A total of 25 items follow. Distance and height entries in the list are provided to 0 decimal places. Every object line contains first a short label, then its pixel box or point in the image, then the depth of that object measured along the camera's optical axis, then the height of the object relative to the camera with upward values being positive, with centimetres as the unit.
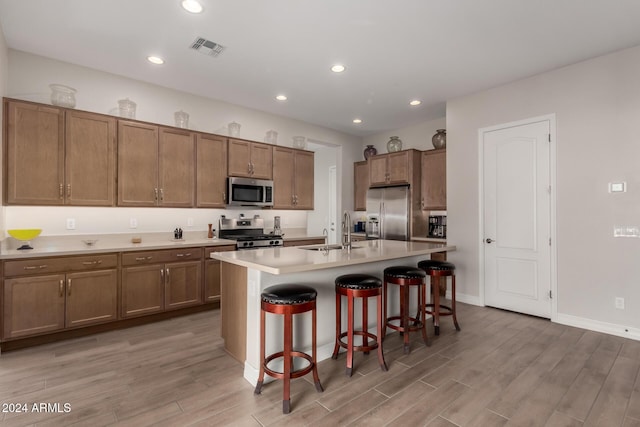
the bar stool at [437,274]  327 -61
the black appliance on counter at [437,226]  541 -16
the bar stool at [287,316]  207 -69
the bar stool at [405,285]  288 -66
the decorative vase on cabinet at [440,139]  525 +132
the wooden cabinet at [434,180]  519 +63
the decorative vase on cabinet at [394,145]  584 +136
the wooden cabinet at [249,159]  469 +90
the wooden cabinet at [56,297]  287 -78
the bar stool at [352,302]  245 -69
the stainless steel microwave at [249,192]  462 +39
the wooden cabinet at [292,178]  525 +68
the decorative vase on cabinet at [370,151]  646 +137
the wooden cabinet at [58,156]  313 +66
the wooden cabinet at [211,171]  436 +66
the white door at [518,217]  378 +0
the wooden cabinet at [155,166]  376 +66
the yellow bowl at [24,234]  310 -16
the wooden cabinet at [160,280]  348 -74
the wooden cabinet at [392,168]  553 +91
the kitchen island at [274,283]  236 -58
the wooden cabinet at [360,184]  654 +70
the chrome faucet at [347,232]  309 -15
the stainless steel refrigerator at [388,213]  553 +7
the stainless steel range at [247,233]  442 -26
